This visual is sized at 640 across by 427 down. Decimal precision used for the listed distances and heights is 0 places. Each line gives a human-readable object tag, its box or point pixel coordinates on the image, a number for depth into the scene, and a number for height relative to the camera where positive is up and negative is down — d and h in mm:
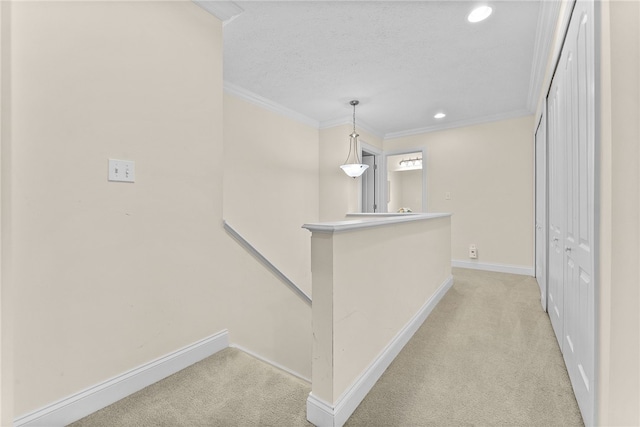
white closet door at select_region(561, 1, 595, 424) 1114 +6
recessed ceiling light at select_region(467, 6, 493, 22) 1985 +1466
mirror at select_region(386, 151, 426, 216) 7828 +846
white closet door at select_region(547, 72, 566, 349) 1822 +31
